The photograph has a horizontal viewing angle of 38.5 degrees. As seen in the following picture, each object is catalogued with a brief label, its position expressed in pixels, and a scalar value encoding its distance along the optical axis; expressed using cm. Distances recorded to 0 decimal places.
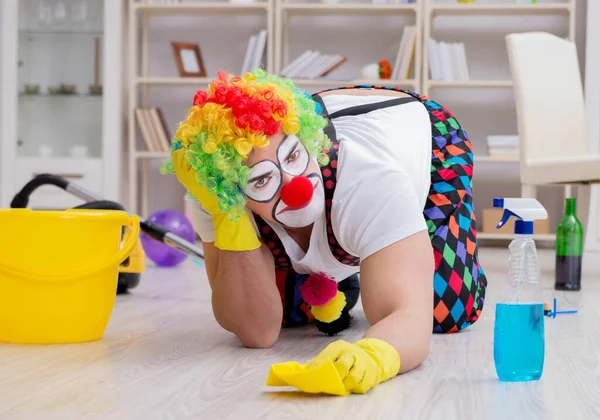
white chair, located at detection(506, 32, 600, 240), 339
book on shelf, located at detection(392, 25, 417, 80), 454
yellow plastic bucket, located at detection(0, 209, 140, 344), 155
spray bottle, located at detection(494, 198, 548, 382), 124
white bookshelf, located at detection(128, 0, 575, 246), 452
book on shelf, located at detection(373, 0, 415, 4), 455
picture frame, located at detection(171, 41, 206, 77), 476
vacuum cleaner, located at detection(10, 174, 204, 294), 234
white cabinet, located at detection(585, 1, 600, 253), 450
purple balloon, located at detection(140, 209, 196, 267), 335
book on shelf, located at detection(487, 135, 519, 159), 452
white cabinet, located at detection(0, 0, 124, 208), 459
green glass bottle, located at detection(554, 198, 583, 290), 264
